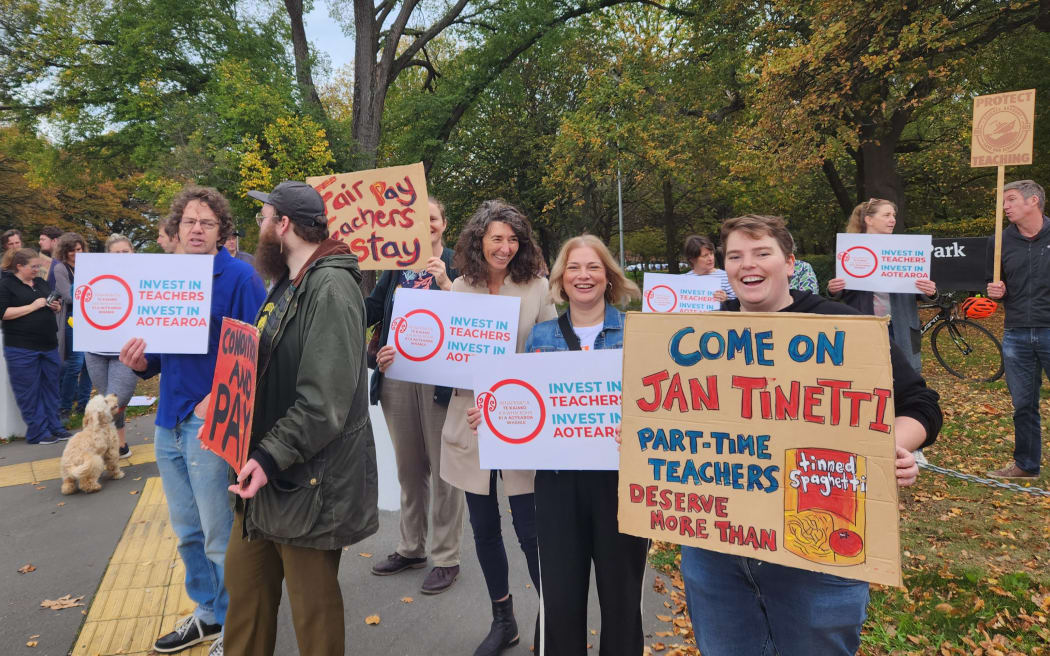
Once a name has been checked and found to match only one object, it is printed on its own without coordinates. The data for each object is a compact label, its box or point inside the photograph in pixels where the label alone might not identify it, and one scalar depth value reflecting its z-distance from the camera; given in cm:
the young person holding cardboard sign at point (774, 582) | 185
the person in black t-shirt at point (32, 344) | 716
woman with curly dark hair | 310
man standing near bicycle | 501
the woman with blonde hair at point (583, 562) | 244
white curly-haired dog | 552
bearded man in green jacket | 219
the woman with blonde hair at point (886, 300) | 521
